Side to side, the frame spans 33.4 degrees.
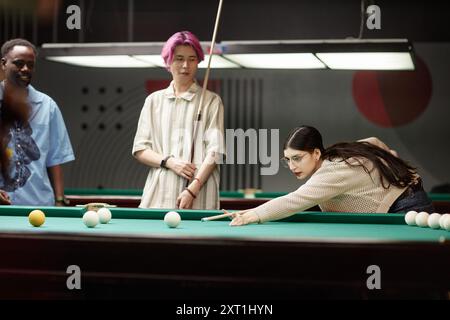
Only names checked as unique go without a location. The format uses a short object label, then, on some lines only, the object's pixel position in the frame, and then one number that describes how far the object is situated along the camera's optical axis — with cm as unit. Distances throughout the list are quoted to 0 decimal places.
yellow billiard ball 283
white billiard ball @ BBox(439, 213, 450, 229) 284
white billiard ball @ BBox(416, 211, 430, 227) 296
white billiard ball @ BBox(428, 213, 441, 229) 290
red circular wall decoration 780
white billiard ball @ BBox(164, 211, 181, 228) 284
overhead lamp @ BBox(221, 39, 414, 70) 478
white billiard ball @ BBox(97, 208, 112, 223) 304
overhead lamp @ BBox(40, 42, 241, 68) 524
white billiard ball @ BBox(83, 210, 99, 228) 282
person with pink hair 406
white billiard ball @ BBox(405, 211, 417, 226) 303
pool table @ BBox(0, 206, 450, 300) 249
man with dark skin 416
